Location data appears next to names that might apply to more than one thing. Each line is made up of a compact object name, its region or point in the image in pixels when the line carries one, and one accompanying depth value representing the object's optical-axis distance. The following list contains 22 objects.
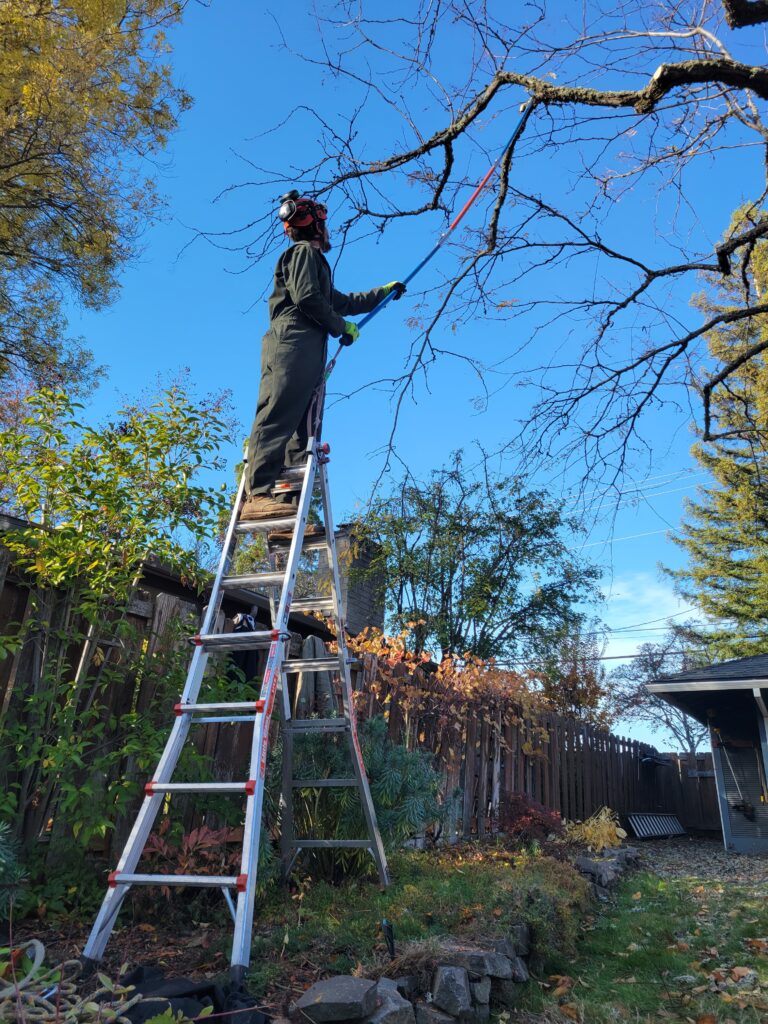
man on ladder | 4.05
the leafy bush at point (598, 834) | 8.22
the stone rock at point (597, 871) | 6.29
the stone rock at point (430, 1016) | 2.64
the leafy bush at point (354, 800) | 4.44
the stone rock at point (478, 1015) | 2.81
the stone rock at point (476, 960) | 3.06
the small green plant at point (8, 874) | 3.26
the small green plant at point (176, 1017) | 1.93
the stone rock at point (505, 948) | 3.35
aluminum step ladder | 2.74
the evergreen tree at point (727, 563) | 22.62
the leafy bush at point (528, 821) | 7.63
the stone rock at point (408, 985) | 2.77
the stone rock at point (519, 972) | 3.37
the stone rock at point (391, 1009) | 2.47
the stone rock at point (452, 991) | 2.77
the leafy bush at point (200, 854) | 3.50
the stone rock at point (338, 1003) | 2.43
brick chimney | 17.02
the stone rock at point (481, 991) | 2.99
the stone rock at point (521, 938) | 3.64
